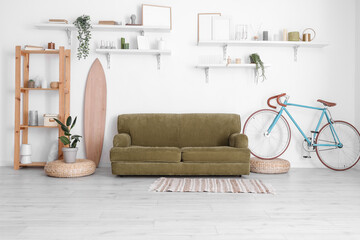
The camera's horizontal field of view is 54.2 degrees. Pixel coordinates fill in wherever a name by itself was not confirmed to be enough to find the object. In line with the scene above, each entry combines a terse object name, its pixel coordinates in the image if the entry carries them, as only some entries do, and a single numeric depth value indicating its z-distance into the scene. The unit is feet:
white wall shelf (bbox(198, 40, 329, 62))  16.25
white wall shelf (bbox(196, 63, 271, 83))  16.17
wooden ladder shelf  15.58
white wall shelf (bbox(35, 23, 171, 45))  15.97
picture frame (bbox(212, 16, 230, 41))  16.53
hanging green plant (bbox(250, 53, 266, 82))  16.24
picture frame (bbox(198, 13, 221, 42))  16.70
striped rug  11.72
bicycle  16.78
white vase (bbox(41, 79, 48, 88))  15.75
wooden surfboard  16.60
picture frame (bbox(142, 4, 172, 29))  16.35
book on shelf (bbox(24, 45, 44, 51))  15.62
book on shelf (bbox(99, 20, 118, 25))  15.97
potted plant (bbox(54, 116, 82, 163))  14.39
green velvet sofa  13.91
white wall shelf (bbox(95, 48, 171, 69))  16.06
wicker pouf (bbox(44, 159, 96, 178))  13.92
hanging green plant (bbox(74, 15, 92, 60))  15.67
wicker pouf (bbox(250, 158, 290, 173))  15.02
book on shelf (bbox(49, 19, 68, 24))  15.96
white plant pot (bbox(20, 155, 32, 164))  15.76
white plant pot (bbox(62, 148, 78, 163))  14.37
